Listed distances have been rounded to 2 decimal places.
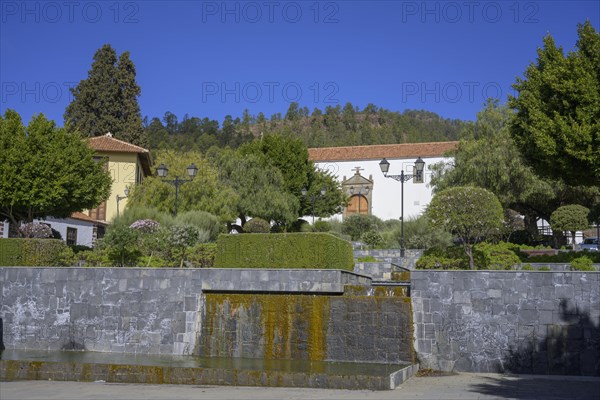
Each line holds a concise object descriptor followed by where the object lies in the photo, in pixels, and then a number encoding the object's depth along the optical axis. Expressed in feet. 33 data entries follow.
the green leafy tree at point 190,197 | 106.42
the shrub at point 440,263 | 66.33
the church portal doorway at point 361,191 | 184.03
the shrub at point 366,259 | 79.26
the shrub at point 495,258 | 65.26
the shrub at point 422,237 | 93.40
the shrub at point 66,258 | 63.36
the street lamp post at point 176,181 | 77.92
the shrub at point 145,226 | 73.82
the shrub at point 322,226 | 132.67
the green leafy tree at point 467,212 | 69.10
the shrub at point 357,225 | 130.72
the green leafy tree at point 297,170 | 144.46
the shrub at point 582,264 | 59.80
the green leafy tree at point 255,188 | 123.65
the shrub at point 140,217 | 85.66
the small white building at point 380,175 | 174.19
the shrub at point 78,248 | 74.74
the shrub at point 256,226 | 97.09
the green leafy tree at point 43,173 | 77.97
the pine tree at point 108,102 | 153.69
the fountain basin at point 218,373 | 36.35
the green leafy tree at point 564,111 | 61.31
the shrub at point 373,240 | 100.09
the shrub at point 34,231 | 74.69
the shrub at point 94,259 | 66.54
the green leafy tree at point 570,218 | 103.71
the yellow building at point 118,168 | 127.03
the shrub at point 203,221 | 87.76
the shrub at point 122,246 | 63.41
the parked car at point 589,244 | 110.11
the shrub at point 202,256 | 68.69
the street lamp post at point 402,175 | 78.02
